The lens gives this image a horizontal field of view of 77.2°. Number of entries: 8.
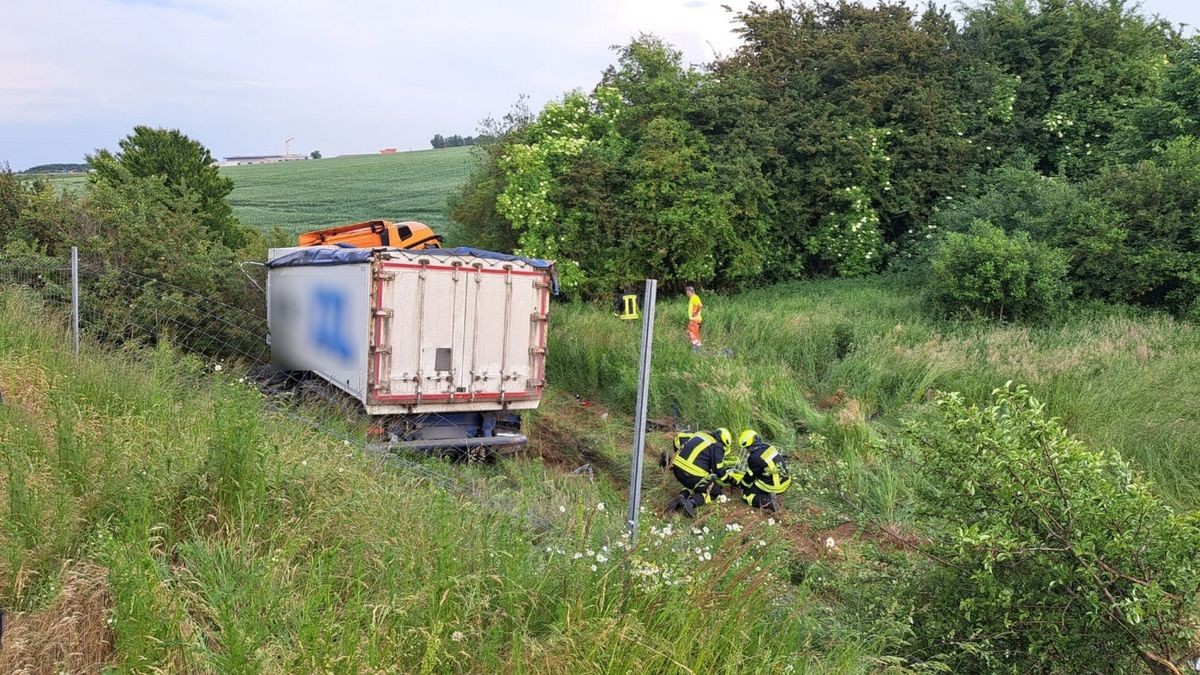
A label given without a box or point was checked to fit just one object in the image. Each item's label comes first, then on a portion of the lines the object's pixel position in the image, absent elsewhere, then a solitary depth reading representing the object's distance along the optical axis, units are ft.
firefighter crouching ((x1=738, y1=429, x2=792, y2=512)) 23.52
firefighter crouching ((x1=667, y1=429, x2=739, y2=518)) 22.76
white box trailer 27.25
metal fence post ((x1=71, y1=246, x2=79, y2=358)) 23.56
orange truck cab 42.93
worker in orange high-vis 45.24
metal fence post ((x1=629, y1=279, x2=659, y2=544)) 12.80
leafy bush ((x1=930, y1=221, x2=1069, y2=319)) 43.09
